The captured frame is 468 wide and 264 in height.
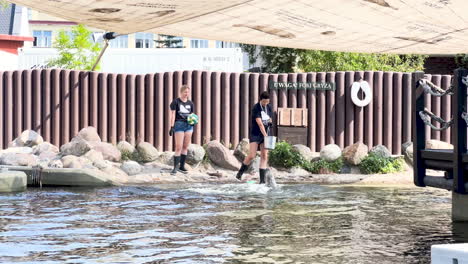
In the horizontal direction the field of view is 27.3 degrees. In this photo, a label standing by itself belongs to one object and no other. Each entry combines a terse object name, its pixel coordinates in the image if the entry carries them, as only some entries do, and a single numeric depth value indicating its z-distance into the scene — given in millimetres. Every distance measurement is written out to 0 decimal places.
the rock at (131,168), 21328
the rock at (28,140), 23500
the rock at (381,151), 22609
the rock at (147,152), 22625
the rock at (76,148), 22000
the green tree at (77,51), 41594
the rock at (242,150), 22750
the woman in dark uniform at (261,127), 18609
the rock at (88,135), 23188
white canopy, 11633
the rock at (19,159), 20828
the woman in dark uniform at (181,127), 21312
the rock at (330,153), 22562
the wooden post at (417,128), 12648
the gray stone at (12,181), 17750
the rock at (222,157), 22266
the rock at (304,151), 22734
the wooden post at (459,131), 11219
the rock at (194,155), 22391
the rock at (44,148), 22712
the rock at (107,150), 22250
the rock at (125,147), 22891
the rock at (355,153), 22391
